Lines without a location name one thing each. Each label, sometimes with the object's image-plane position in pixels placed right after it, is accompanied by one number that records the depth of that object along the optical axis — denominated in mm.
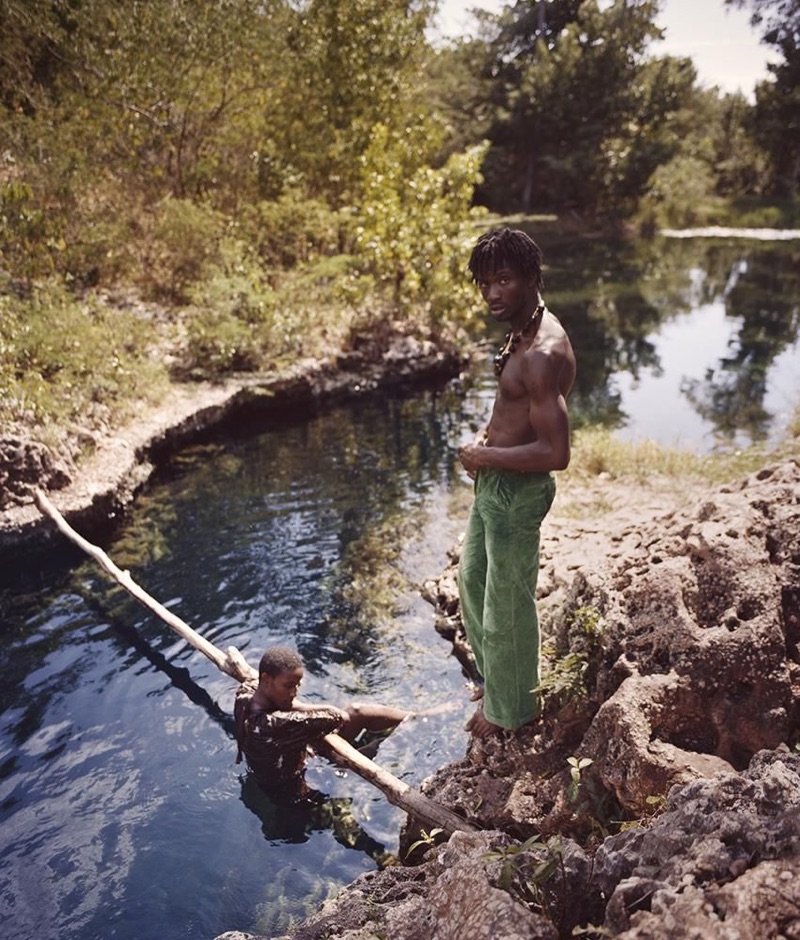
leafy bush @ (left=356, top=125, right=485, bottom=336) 12852
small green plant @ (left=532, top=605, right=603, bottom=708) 3684
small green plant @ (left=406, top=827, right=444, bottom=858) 3429
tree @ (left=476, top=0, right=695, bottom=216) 33719
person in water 4090
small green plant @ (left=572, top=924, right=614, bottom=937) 1821
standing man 3186
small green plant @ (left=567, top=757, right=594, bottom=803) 3016
